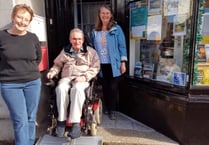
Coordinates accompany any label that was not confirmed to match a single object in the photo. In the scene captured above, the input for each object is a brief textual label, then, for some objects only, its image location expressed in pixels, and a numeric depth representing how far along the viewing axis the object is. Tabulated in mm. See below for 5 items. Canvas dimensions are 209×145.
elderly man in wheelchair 1793
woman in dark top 1514
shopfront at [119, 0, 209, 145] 1798
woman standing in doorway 2136
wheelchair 1850
